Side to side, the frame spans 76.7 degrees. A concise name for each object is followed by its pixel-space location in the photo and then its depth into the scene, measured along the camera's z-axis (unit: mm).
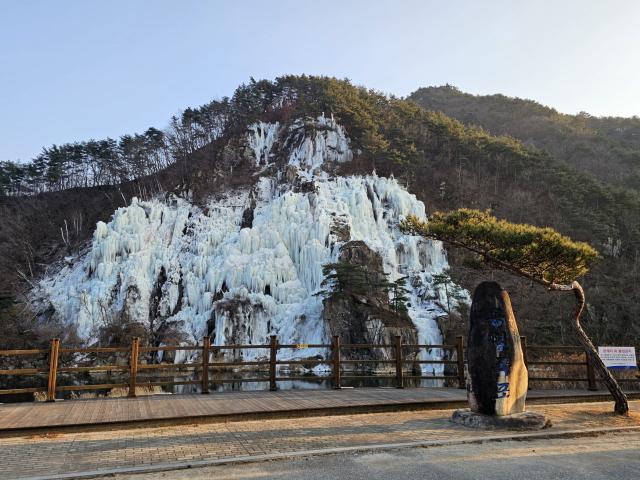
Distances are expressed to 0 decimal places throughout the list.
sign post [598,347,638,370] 10117
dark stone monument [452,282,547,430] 6621
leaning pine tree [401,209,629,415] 7973
